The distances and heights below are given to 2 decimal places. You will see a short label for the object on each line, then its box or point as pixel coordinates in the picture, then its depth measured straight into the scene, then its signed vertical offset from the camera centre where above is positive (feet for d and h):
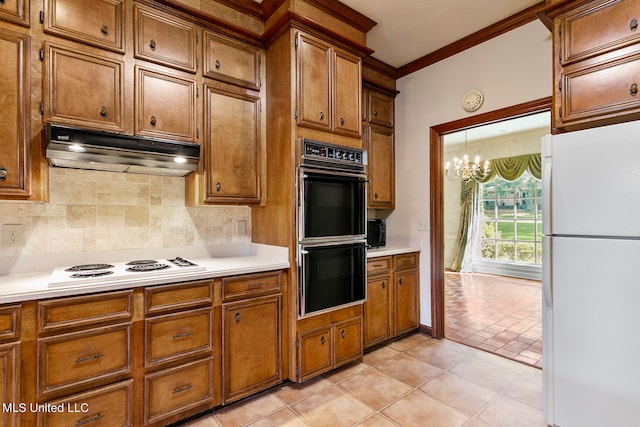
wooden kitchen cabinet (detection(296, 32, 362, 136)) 7.75 +3.29
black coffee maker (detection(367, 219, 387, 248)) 10.75 -0.61
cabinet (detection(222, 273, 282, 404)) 6.82 -2.66
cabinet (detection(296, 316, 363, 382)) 7.71 -3.40
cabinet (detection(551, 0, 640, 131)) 5.86 +2.91
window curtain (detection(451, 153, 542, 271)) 20.75 +1.35
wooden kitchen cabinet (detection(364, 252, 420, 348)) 9.66 -2.70
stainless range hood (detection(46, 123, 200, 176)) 5.49 +1.21
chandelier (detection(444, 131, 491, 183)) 18.92 +2.82
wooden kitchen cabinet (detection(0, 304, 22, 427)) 4.71 -2.15
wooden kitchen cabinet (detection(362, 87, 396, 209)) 11.08 +2.48
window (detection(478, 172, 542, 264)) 20.61 -0.38
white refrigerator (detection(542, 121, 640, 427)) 5.09 -1.09
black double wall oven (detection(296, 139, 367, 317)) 7.54 -0.30
